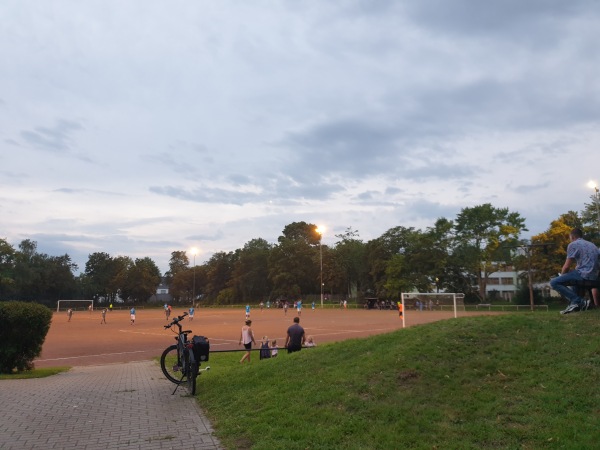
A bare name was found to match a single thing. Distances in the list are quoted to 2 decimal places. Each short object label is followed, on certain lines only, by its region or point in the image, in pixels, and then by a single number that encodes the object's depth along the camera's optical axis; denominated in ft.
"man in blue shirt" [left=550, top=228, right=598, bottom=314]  26.99
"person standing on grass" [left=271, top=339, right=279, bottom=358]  48.51
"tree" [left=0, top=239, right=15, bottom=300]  277.64
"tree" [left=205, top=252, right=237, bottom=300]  425.28
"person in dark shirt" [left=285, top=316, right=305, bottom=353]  46.16
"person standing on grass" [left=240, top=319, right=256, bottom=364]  54.85
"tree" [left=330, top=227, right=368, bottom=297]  314.35
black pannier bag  28.48
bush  41.32
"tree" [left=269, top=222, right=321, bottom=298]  334.24
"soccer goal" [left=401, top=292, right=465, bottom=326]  89.21
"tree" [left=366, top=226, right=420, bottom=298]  247.29
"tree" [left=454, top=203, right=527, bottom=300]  216.54
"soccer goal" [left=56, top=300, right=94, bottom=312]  320.78
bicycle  28.53
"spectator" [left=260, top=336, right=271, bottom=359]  48.45
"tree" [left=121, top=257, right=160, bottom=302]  394.73
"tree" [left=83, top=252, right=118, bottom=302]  397.39
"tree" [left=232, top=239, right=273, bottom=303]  373.61
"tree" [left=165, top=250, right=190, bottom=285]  545.03
